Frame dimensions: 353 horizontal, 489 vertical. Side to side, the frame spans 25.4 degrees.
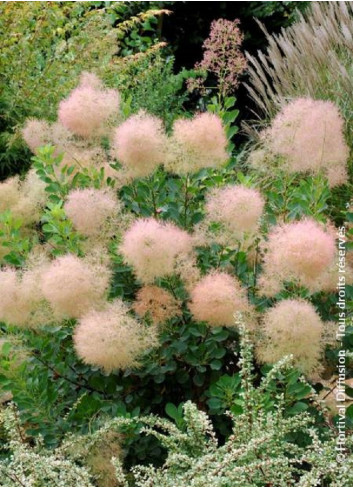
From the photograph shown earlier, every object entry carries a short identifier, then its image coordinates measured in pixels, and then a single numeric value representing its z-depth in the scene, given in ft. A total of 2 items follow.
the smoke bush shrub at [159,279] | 7.48
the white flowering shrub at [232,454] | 6.54
